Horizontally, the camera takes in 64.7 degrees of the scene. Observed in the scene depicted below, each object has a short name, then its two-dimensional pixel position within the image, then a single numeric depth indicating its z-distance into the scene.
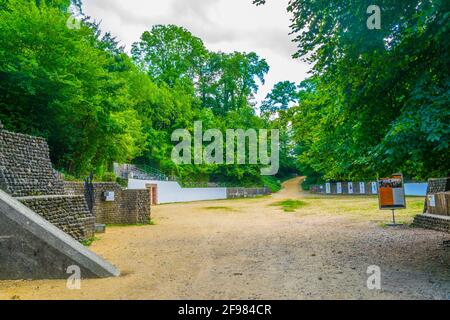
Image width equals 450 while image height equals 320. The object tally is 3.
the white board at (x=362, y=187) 40.62
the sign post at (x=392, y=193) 12.28
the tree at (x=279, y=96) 58.31
